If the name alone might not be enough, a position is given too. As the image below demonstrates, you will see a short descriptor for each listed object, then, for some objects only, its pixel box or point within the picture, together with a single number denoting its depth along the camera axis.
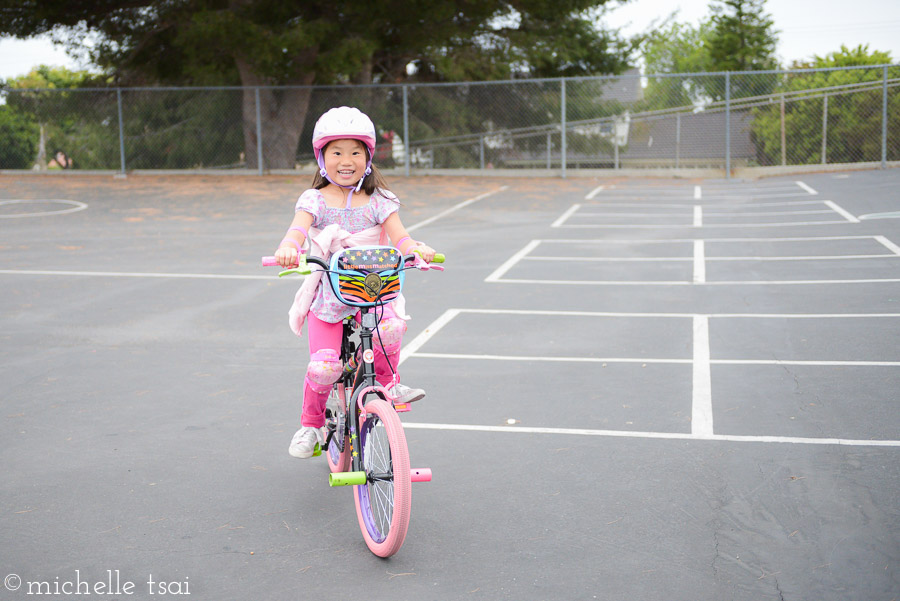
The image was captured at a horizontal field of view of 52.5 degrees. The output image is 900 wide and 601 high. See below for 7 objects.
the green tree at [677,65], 23.52
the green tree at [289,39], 23.03
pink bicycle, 3.55
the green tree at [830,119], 21.94
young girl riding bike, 4.10
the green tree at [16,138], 25.05
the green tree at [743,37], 48.56
